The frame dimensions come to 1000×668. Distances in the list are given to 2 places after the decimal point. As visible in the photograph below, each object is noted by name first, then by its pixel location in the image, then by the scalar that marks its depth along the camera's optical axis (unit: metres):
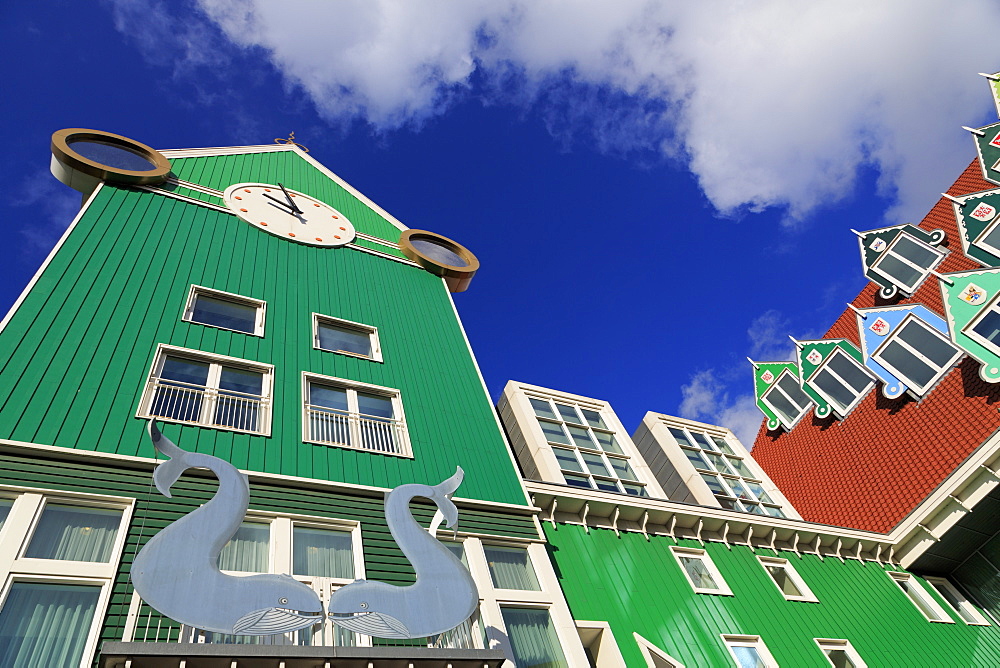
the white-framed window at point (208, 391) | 12.06
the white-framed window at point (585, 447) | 17.14
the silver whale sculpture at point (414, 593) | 8.48
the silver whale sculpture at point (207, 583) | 7.66
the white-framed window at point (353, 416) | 13.31
